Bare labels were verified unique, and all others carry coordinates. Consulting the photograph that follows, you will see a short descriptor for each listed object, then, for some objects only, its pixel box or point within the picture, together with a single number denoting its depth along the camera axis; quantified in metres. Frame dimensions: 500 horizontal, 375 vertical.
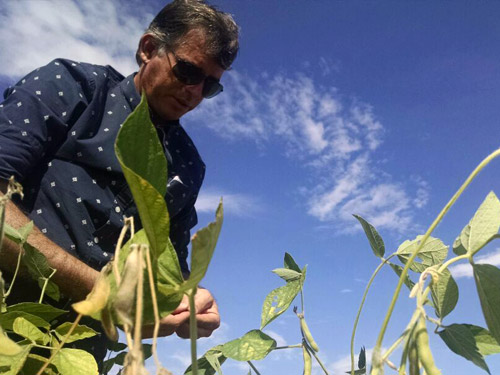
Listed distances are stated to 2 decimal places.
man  1.46
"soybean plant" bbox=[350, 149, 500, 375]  0.28
